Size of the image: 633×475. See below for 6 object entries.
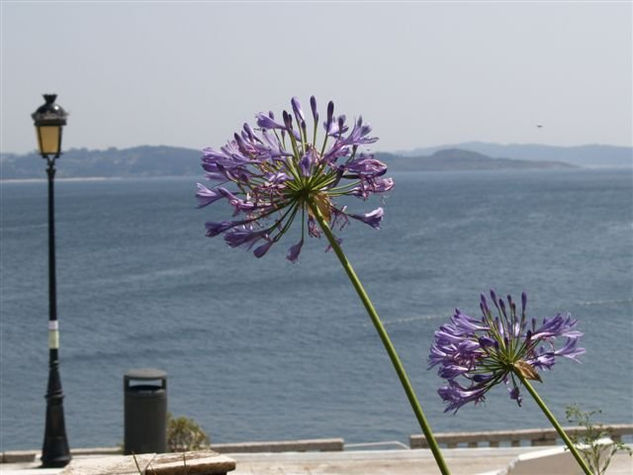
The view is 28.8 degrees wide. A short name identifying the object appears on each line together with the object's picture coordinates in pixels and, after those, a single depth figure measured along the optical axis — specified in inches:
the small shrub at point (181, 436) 722.8
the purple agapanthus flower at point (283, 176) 104.6
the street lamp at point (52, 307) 588.4
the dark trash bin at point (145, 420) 563.8
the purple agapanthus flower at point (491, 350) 113.1
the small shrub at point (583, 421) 149.9
